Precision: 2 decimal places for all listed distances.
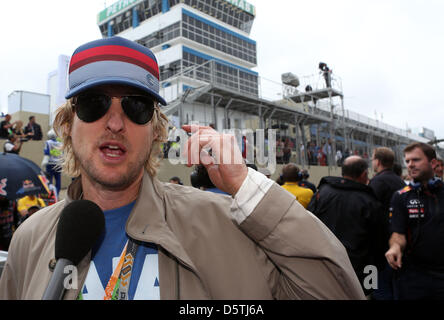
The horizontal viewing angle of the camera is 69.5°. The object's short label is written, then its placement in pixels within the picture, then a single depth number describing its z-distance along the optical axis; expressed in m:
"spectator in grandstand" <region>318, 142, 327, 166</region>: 20.44
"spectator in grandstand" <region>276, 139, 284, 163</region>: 14.95
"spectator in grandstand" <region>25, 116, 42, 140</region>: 11.80
